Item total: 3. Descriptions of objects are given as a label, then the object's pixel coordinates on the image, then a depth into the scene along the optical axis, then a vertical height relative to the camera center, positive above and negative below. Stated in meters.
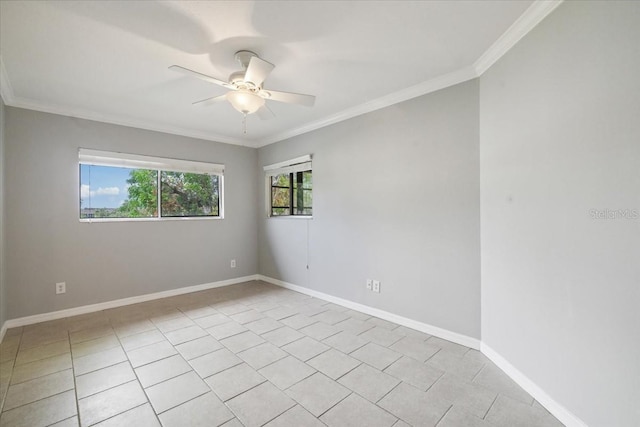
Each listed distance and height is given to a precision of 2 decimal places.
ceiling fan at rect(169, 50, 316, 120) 1.94 +0.99
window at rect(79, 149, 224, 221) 3.42 +0.40
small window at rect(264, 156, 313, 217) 4.09 +0.43
